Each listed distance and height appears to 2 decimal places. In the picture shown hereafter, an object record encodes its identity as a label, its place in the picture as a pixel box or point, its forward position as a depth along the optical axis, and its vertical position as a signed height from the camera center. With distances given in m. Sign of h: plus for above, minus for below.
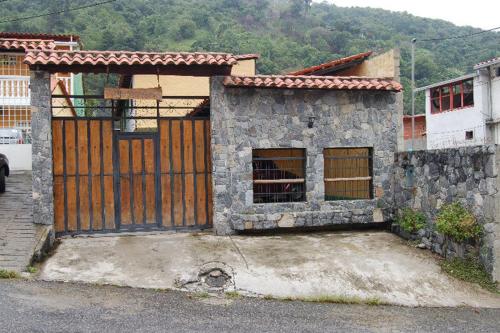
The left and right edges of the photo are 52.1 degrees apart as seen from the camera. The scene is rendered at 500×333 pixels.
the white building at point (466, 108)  24.30 +2.91
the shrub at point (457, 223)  8.66 -1.03
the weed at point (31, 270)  7.94 -1.54
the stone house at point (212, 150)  9.76 +0.38
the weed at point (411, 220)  10.21 -1.13
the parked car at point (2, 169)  11.87 +0.05
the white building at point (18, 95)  16.72 +2.65
